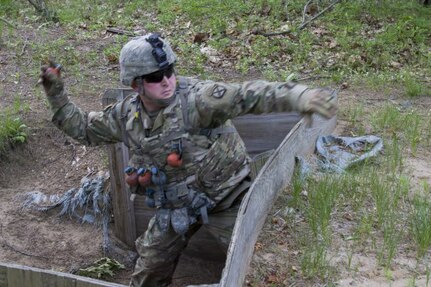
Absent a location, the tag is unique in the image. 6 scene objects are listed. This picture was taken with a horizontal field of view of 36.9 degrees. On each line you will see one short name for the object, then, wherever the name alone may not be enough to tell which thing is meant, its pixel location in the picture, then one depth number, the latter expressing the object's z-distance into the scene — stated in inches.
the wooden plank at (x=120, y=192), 198.2
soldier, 147.3
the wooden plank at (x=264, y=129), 217.2
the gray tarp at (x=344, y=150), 215.5
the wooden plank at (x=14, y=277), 137.6
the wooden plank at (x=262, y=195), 132.6
